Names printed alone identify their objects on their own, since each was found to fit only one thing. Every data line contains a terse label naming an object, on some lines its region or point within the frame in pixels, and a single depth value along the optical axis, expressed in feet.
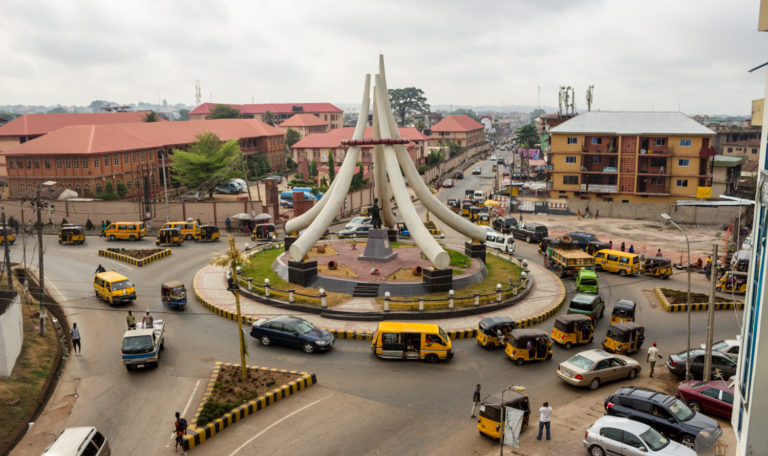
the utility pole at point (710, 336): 64.92
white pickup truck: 74.90
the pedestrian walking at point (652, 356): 74.33
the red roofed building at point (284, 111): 453.17
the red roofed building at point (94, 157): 199.82
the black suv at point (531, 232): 159.02
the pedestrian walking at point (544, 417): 57.72
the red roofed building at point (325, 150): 290.76
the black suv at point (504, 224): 170.40
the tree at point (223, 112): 380.78
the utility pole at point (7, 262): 88.73
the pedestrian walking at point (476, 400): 63.38
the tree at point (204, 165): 209.87
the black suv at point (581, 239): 141.79
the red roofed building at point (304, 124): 385.09
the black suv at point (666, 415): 56.90
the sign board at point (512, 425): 46.20
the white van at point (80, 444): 49.47
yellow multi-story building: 202.26
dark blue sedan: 81.10
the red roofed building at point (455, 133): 420.77
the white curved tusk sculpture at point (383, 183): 109.91
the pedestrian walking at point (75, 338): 82.28
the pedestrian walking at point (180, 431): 56.59
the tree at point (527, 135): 389.39
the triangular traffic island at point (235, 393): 60.29
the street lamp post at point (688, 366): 71.51
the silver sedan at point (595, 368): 70.08
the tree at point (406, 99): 557.33
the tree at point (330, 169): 238.07
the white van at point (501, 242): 142.20
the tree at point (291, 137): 366.43
